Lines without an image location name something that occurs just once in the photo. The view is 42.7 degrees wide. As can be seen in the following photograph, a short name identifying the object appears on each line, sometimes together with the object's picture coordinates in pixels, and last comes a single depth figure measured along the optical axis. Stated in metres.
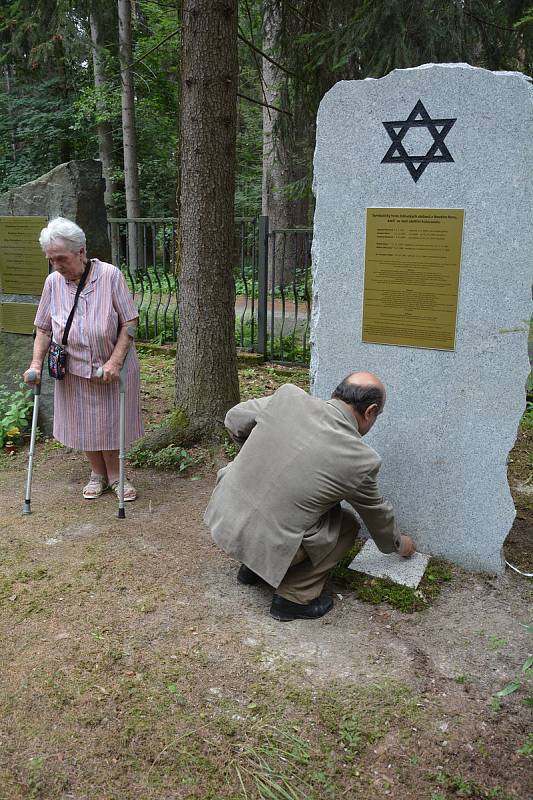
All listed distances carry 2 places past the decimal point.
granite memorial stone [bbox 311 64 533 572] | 3.27
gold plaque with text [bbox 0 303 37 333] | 5.84
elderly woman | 4.25
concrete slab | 3.58
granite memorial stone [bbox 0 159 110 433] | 5.52
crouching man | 3.01
